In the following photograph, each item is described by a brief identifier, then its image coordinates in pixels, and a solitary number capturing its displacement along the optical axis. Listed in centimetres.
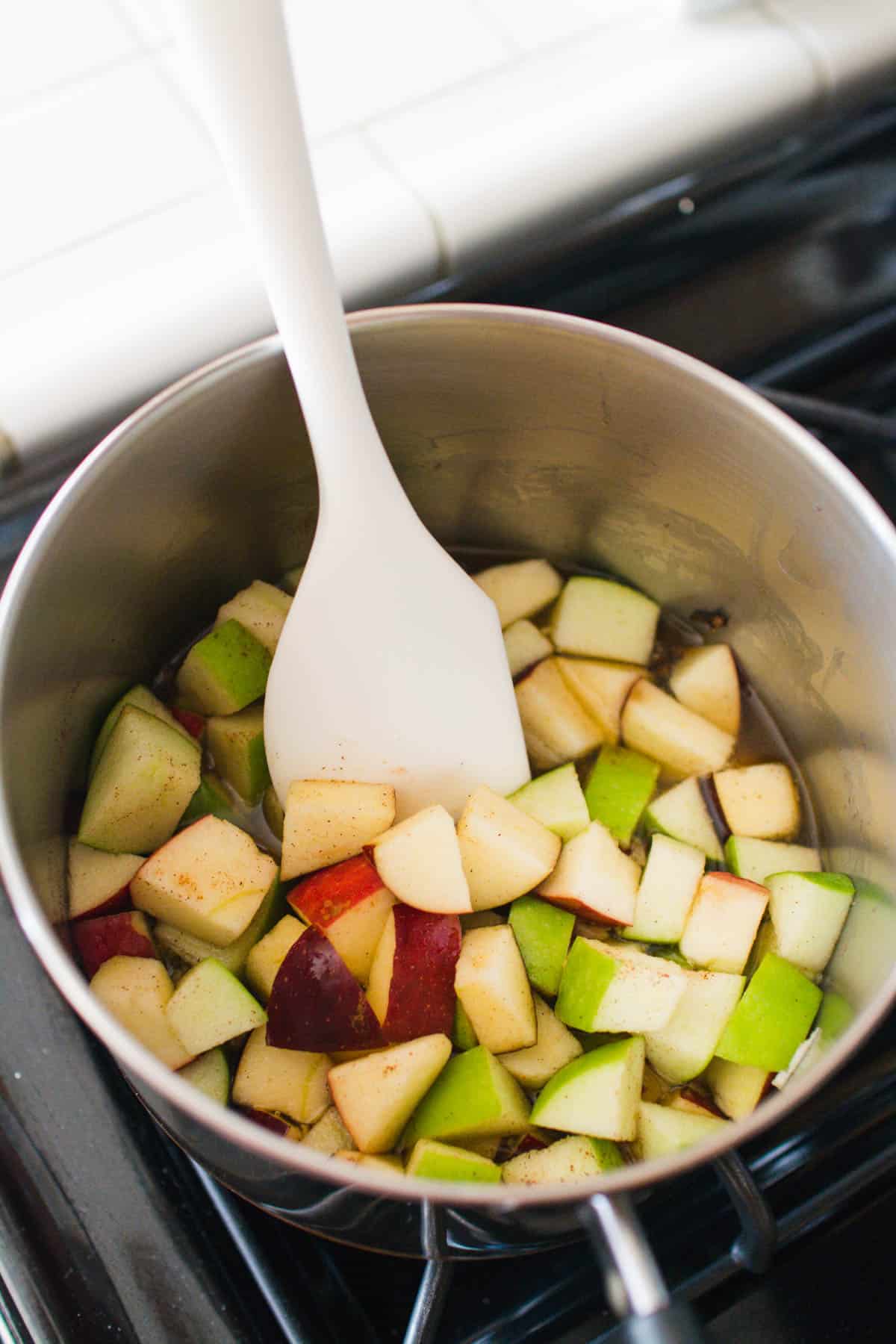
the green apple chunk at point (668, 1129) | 40
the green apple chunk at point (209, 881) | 41
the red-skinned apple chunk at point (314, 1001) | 40
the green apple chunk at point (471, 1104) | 39
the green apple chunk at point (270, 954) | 41
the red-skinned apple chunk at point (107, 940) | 41
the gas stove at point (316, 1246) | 39
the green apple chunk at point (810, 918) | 42
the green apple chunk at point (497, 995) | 41
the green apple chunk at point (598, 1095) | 39
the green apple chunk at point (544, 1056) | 41
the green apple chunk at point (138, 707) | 43
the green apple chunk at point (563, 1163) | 39
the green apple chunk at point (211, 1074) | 40
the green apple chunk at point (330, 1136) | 40
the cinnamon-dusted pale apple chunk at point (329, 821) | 42
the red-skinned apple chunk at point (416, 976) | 41
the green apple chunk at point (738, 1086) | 41
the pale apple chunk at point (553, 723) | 46
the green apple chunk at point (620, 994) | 41
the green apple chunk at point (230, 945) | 42
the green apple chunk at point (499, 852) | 42
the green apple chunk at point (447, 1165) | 38
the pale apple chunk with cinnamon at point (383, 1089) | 39
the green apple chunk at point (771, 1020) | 41
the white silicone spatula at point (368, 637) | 40
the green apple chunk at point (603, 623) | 47
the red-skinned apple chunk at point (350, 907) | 41
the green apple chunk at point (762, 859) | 44
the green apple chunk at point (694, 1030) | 41
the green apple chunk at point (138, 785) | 42
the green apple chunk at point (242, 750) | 44
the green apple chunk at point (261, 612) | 45
